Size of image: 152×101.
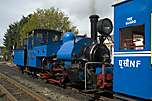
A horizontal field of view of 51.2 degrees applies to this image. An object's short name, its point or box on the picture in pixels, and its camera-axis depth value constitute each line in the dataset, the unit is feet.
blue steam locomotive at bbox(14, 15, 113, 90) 19.28
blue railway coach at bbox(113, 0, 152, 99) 11.39
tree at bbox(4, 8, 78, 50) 82.85
